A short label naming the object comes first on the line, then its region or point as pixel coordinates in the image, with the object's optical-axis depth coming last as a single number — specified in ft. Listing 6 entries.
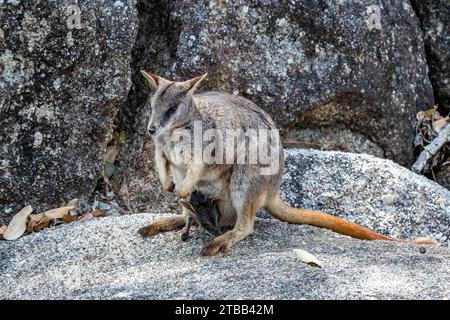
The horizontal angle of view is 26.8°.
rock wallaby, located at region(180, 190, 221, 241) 18.06
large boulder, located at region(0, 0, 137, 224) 20.42
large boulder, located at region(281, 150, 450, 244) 21.49
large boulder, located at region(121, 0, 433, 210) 22.26
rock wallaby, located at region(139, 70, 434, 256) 17.57
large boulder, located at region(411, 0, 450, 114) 25.43
